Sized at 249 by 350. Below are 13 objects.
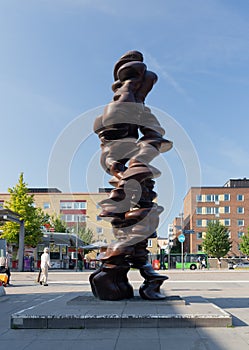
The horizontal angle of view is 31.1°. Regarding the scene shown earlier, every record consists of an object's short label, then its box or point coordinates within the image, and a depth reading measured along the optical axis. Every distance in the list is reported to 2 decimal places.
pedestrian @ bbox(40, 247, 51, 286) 21.17
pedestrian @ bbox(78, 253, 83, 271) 46.04
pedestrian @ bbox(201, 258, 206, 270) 57.15
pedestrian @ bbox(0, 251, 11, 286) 22.70
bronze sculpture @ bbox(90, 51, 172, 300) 11.48
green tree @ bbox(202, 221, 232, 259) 74.81
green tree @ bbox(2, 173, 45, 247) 45.78
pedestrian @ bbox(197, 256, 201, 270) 58.19
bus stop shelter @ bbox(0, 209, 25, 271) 39.27
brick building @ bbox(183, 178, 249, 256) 89.19
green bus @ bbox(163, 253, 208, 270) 58.38
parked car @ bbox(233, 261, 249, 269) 61.83
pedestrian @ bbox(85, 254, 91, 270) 55.58
